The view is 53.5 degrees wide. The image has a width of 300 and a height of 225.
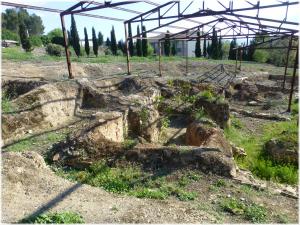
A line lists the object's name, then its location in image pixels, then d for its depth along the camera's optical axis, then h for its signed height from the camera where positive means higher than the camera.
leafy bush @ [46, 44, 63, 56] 32.72 -1.46
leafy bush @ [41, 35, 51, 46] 51.90 -0.53
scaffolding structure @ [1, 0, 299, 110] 10.90 +0.80
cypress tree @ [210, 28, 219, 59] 36.61 -2.32
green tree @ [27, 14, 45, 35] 80.41 +3.11
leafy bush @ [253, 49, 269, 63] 42.50 -3.55
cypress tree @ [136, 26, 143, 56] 36.97 -1.67
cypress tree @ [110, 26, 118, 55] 41.88 -1.00
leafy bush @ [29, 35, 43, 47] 48.89 -0.72
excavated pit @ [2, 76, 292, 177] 7.75 -2.93
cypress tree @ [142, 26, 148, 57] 38.28 -1.77
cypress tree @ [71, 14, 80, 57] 35.56 -0.16
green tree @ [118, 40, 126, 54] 49.91 -1.88
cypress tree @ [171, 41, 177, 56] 44.81 -2.34
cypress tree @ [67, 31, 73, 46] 41.75 -0.36
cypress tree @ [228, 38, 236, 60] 40.62 -2.87
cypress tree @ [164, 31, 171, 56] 40.49 -1.96
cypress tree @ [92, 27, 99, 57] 42.10 -1.09
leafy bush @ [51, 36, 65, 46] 49.72 -0.63
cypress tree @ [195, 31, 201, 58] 41.16 -2.35
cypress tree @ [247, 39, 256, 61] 40.31 -3.12
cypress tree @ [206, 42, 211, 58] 42.56 -2.47
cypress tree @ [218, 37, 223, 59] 38.94 -2.42
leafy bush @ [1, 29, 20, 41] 55.93 +0.27
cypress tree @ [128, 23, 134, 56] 37.25 -1.67
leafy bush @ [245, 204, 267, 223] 5.64 -3.44
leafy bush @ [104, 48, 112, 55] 45.72 -2.56
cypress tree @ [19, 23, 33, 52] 36.16 -0.24
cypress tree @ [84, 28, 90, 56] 40.84 -1.09
